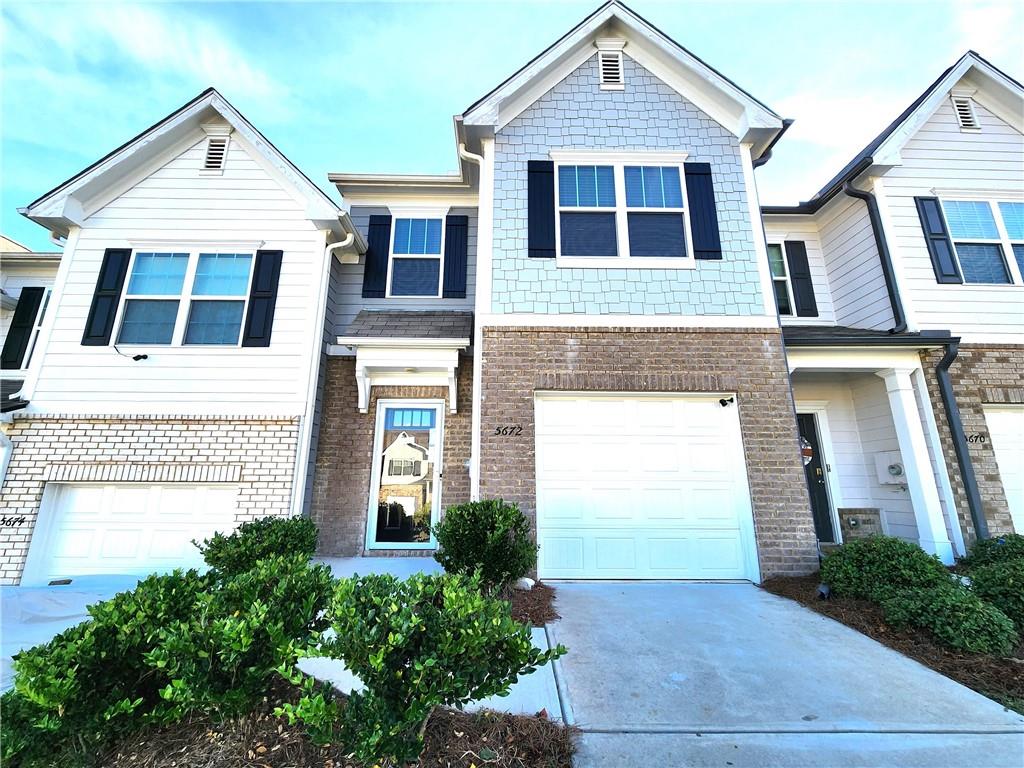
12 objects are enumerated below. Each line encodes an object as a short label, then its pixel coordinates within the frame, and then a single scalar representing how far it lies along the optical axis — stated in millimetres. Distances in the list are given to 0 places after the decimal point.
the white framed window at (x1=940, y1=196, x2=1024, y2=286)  7047
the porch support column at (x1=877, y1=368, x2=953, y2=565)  6016
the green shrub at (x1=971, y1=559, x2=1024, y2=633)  3908
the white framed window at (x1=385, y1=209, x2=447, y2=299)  7871
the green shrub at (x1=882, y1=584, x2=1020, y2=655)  3428
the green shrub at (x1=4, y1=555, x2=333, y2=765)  1931
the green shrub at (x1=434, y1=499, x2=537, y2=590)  4312
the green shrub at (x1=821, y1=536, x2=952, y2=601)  4188
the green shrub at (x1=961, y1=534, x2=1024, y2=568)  5348
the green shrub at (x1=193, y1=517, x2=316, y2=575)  4324
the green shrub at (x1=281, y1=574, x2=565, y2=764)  1861
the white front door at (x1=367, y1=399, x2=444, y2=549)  6699
